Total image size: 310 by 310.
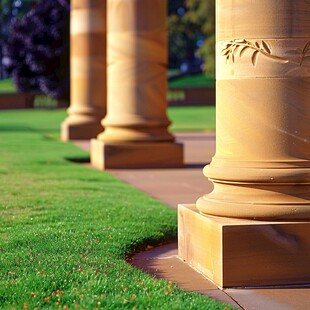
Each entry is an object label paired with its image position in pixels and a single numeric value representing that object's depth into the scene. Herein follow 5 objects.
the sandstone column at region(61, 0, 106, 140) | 28.94
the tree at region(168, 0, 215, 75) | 69.38
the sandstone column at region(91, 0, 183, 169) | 19.75
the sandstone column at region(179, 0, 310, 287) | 8.41
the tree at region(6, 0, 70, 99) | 66.12
